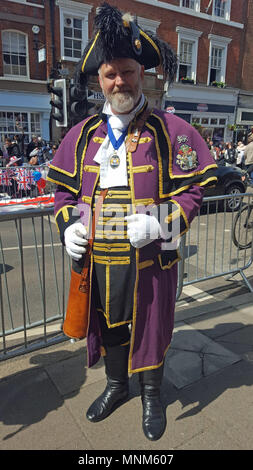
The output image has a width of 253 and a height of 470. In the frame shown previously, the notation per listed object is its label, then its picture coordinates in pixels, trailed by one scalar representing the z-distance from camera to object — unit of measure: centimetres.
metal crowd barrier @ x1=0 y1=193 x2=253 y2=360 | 297
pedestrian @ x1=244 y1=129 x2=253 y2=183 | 1019
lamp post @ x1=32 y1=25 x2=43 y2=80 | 1568
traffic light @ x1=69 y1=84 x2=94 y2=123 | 688
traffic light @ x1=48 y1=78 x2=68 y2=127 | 769
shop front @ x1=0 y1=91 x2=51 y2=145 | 1584
